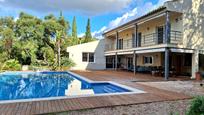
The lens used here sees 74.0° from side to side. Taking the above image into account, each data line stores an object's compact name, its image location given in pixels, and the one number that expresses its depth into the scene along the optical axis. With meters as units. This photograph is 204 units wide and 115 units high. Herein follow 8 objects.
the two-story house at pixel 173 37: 10.70
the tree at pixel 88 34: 30.56
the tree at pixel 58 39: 18.20
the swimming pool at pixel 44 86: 7.39
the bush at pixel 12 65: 16.14
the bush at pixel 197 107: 3.10
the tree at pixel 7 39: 17.58
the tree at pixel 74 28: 31.32
